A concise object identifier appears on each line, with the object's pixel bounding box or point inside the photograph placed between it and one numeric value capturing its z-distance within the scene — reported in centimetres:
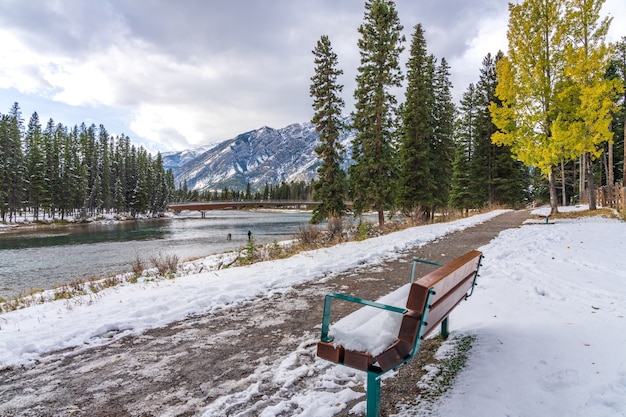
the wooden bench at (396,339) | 217
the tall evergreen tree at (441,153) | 2644
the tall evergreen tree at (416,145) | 2420
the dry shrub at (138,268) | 1128
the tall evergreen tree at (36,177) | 5459
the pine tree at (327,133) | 2205
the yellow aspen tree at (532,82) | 1512
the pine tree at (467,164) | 3469
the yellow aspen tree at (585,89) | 1376
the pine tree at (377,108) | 2069
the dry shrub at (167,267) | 1079
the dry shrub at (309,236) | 1393
